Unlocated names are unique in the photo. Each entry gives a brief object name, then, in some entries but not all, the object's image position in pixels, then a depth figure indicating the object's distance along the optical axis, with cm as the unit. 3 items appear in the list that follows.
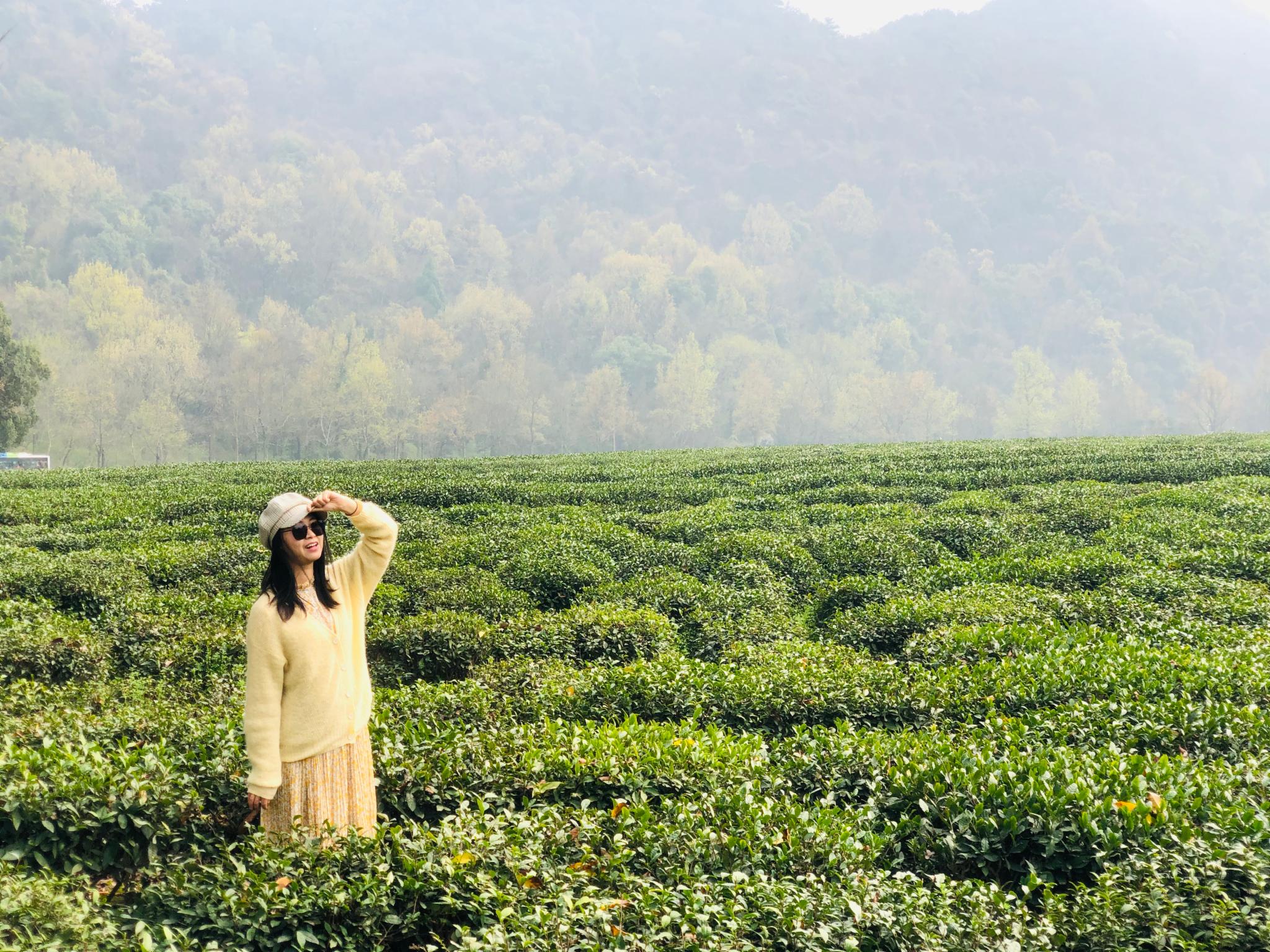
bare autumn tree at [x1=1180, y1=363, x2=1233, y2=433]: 10288
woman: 455
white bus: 5122
